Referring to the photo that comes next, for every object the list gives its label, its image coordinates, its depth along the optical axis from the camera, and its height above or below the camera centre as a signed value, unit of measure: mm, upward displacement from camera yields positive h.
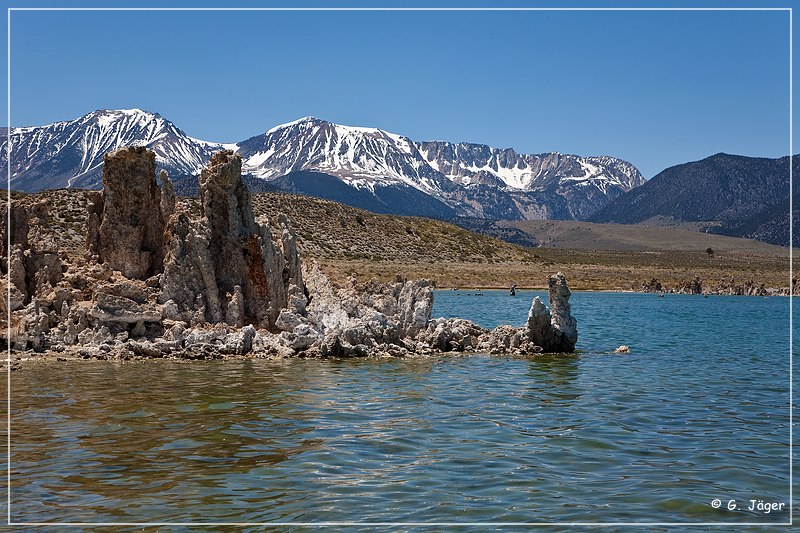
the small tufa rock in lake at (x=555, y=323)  28984 -1789
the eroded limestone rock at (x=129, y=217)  28234 +1693
